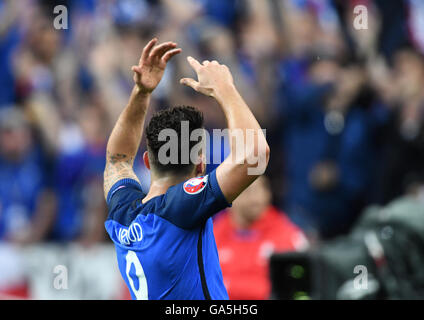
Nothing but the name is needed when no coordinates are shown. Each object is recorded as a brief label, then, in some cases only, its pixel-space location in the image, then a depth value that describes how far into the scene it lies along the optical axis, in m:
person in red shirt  11.18
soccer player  5.72
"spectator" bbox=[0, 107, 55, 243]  16.45
